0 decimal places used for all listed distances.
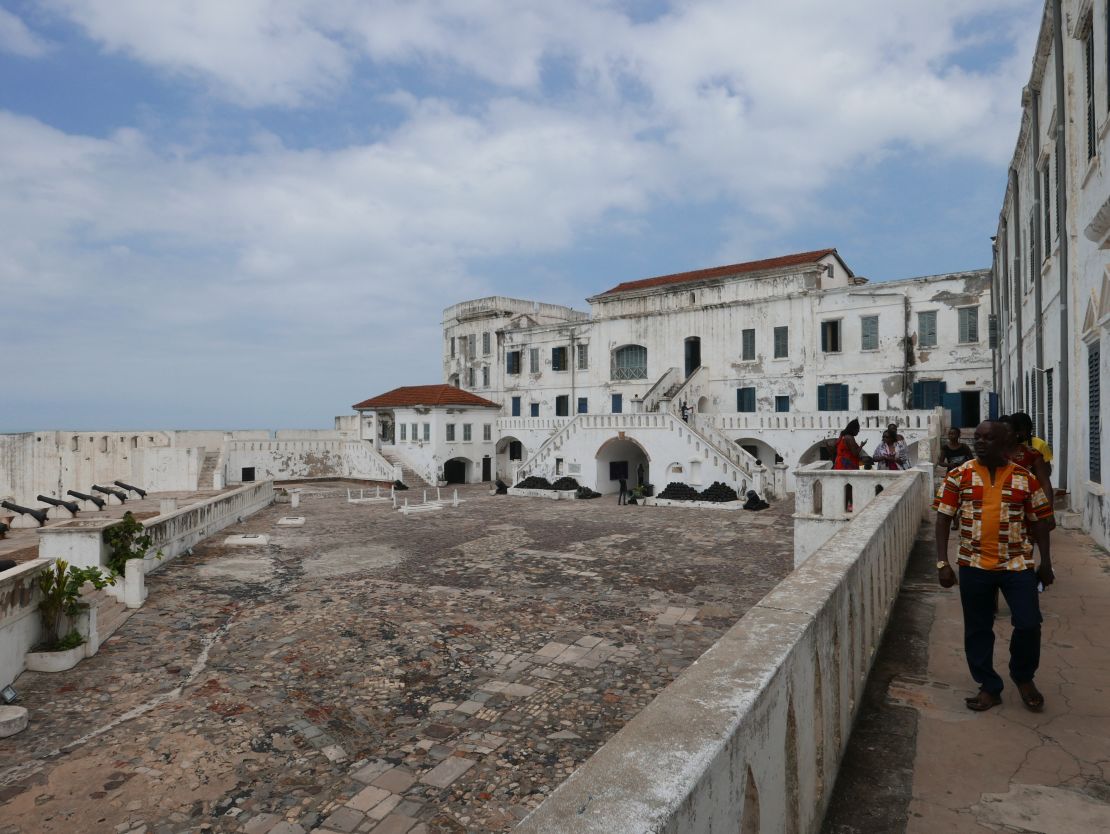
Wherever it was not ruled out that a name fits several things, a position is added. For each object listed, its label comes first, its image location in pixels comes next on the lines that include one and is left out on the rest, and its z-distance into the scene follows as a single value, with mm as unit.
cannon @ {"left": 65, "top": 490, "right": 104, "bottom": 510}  24484
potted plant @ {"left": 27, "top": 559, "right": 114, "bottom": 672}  9133
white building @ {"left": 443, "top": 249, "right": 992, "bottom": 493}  29047
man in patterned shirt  3895
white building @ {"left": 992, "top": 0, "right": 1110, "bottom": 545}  8195
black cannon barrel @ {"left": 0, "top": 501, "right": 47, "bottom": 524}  20208
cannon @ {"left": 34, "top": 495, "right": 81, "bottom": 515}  22016
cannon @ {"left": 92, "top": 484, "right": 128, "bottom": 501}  27156
